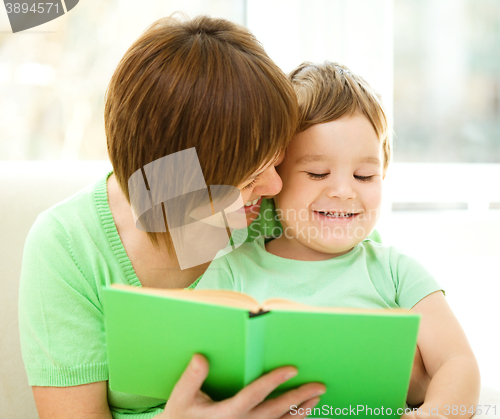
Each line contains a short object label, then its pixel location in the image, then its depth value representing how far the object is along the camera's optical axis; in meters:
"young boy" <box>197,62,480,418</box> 0.99
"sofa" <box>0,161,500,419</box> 1.15
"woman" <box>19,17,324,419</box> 0.79
